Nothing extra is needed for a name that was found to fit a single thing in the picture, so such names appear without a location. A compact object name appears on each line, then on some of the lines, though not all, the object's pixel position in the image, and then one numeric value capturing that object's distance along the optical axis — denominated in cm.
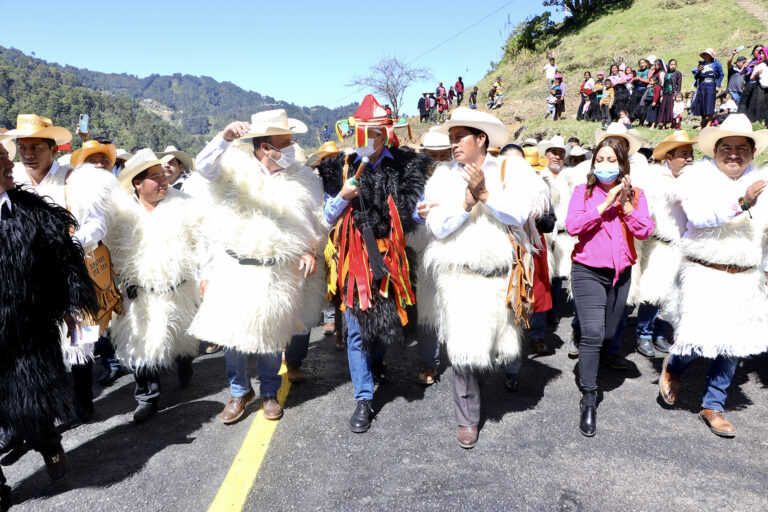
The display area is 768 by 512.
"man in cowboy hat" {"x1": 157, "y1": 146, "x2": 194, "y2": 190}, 491
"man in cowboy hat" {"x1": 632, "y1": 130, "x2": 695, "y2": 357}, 429
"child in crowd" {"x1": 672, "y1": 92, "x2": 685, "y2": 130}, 1291
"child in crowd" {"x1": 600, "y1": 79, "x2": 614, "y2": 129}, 1488
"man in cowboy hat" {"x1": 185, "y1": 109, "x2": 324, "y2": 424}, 316
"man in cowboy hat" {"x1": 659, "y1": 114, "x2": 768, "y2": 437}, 311
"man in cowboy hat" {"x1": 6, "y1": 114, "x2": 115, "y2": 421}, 320
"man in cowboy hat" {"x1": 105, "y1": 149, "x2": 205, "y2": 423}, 343
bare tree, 4400
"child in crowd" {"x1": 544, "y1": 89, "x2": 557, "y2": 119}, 1806
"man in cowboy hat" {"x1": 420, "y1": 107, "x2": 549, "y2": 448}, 291
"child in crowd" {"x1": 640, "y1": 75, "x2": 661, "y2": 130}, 1322
